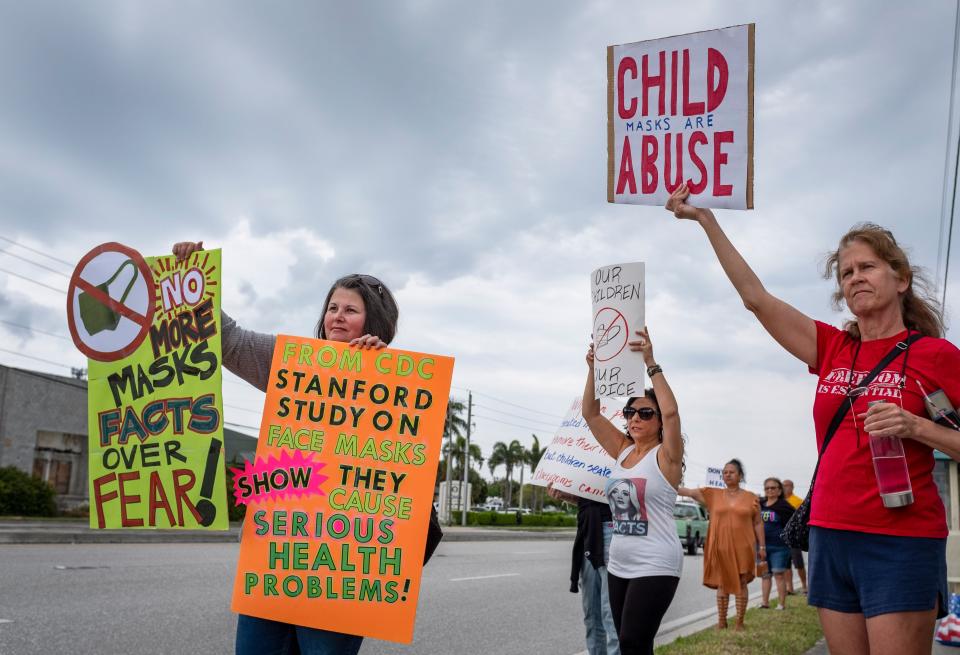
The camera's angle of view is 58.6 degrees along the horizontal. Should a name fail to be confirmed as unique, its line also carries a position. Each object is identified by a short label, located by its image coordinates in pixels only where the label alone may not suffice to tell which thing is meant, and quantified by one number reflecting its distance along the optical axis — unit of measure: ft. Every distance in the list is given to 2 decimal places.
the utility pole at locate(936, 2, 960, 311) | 35.66
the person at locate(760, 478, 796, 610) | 38.32
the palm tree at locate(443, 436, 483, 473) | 228.22
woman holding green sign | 10.24
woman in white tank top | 14.21
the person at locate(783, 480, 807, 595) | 45.64
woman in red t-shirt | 8.22
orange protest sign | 9.23
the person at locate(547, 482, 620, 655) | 17.80
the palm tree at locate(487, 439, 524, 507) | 323.16
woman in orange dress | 29.50
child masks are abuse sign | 11.44
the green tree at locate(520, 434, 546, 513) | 296.79
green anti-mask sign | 9.79
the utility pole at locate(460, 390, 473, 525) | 151.02
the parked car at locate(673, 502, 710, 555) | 88.74
